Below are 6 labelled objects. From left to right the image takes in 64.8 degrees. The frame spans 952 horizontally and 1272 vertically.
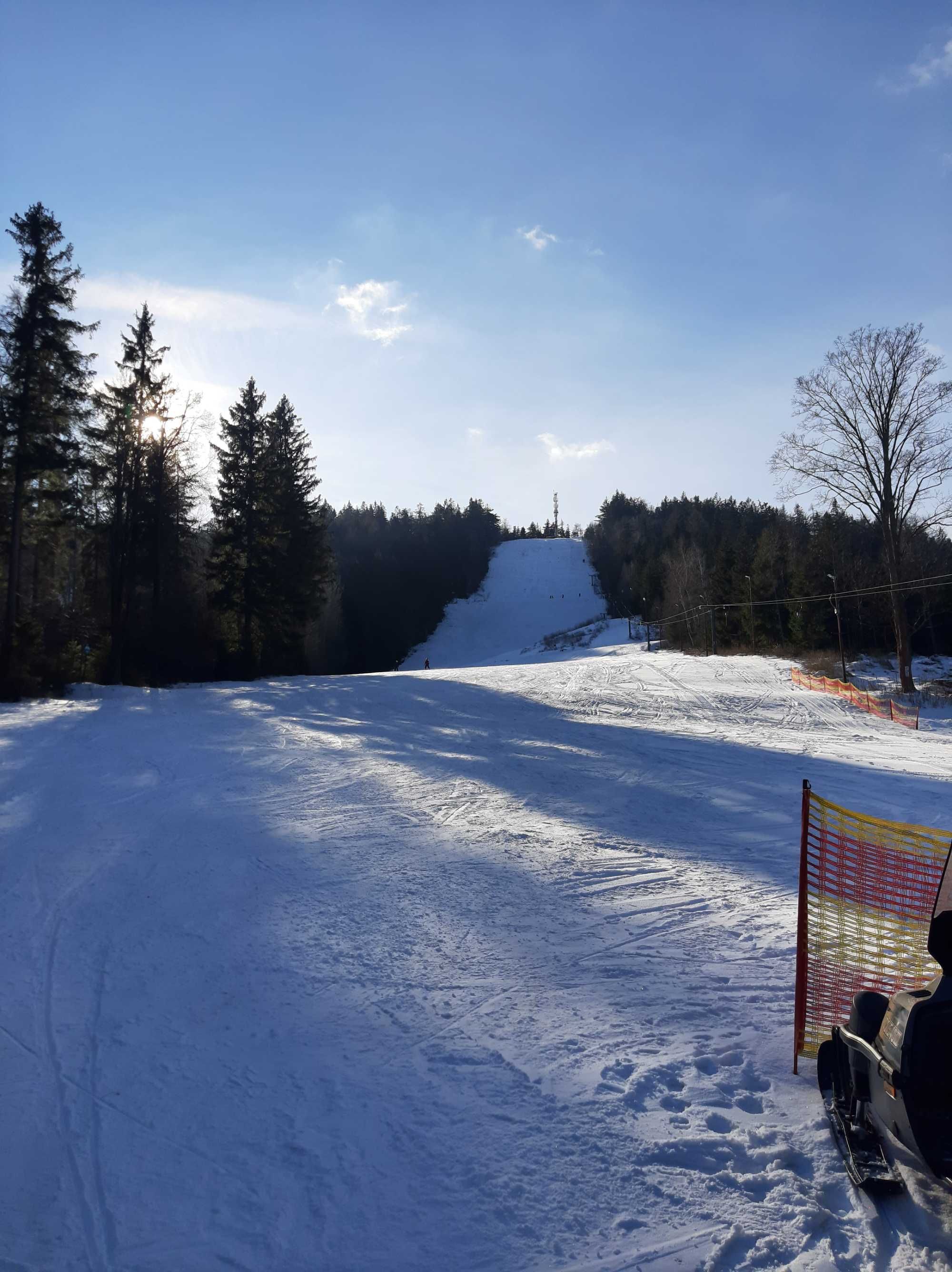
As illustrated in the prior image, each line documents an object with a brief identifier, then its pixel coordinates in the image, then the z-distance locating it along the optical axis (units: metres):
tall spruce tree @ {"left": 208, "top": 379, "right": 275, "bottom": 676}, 35.72
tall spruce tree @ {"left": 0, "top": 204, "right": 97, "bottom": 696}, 23.27
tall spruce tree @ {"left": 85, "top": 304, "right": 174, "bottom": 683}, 29.72
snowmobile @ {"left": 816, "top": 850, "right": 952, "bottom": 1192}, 2.85
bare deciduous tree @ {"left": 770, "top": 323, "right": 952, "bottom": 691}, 31.30
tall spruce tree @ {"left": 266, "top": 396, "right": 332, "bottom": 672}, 37.00
